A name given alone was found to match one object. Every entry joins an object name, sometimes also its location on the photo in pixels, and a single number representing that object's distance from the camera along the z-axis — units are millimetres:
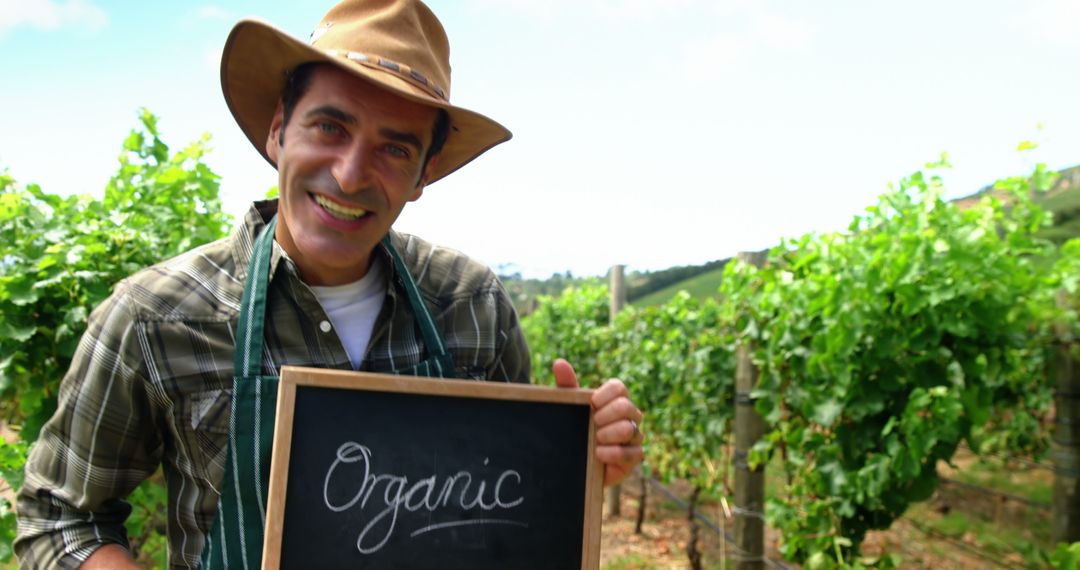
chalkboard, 1361
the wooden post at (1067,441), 3064
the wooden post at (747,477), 4215
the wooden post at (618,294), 8081
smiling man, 1486
